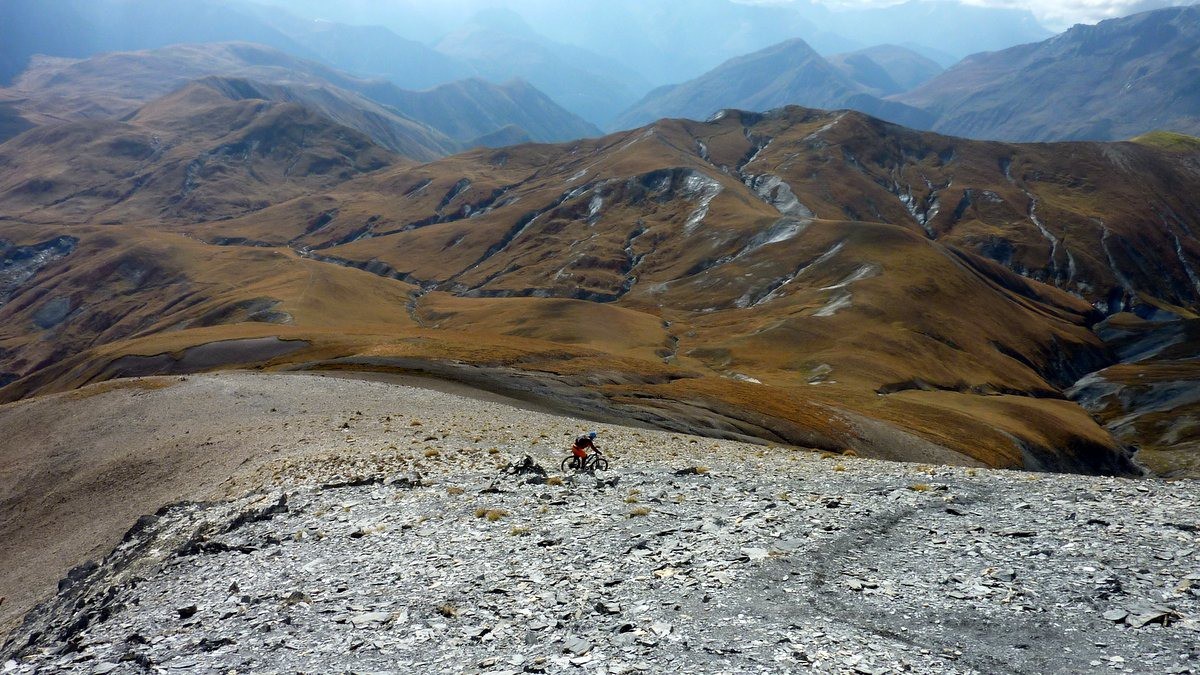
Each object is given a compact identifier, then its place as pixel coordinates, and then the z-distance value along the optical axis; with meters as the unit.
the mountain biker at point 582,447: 30.53
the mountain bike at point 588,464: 30.81
